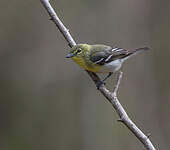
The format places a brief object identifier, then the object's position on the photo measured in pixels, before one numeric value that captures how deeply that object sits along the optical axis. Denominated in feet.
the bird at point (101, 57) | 31.19
